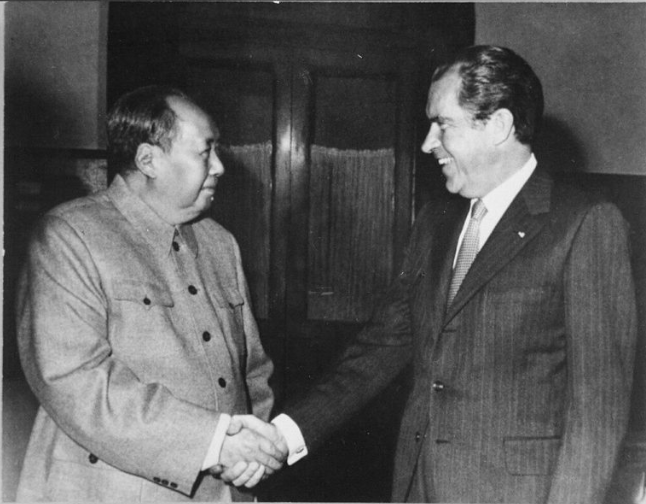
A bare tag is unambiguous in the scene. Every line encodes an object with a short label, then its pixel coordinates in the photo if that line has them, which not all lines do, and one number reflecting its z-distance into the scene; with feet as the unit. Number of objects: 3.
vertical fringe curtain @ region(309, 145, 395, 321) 13.30
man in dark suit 5.35
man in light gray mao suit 5.76
